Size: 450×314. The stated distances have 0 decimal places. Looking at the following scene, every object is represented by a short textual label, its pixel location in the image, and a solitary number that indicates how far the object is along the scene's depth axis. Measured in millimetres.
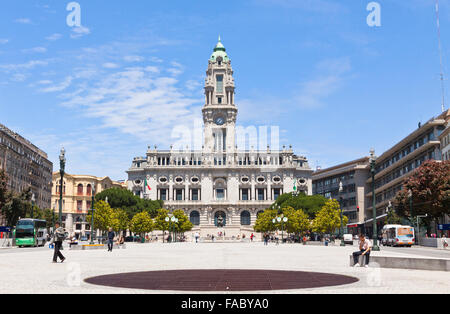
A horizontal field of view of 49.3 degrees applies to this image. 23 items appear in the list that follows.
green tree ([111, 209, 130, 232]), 85750
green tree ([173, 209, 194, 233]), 100706
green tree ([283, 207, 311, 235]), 85062
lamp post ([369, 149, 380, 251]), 40256
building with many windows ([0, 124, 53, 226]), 91062
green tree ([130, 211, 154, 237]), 88812
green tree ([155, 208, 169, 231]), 96000
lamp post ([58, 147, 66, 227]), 41812
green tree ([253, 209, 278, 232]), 102419
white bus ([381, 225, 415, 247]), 56750
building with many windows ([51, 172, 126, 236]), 138500
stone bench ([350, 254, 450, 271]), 18734
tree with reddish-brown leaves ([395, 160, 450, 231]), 55500
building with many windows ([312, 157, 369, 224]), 118375
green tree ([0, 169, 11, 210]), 59719
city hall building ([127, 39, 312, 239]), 137125
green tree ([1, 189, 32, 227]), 71500
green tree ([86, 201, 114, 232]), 84250
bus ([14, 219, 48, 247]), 56969
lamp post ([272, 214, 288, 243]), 79312
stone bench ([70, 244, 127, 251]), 42581
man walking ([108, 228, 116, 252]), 39200
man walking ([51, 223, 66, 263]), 22062
